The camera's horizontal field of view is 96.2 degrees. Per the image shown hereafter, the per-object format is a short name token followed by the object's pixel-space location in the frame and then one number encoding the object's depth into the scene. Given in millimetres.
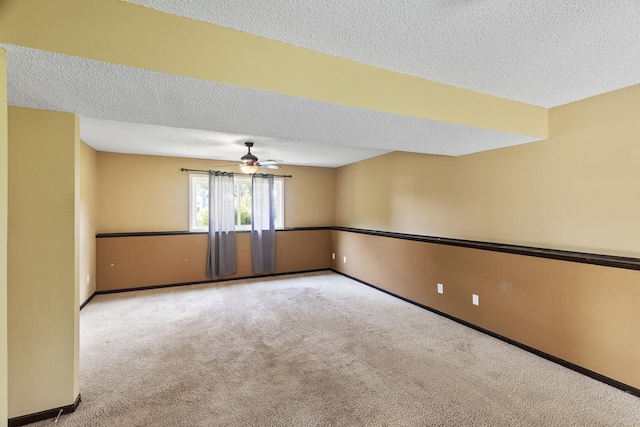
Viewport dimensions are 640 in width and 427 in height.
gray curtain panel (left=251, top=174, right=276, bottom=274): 5730
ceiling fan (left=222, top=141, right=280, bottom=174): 3957
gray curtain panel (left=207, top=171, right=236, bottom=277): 5363
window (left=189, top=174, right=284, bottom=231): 5418
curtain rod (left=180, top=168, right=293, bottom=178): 5262
